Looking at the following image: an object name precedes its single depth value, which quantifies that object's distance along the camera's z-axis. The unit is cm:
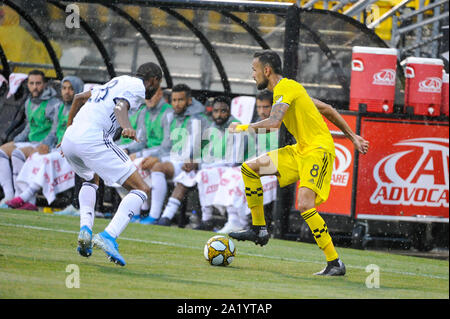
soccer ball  796
